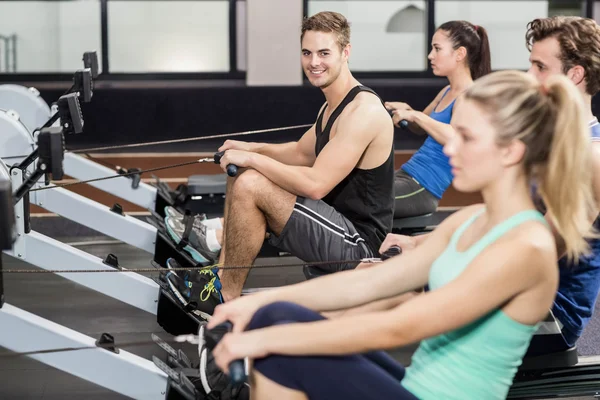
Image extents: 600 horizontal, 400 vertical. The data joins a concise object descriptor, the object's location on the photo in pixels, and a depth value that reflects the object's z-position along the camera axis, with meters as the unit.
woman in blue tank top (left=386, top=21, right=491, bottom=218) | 3.61
